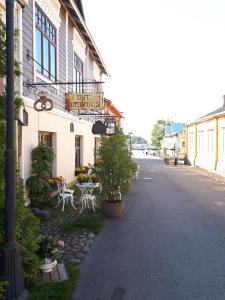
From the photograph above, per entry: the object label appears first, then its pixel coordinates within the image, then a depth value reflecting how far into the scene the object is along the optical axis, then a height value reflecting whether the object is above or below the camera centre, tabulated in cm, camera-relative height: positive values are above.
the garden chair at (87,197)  1004 -183
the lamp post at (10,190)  403 -62
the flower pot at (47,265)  526 -207
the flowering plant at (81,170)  1562 -134
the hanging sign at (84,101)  1114 +158
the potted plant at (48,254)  530 -190
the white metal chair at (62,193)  1026 -167
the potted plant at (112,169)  967 -80
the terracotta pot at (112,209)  943 -198
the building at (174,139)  4391 +73
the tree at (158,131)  7619 +303
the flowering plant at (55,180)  1102 -131
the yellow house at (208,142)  2447 +12
